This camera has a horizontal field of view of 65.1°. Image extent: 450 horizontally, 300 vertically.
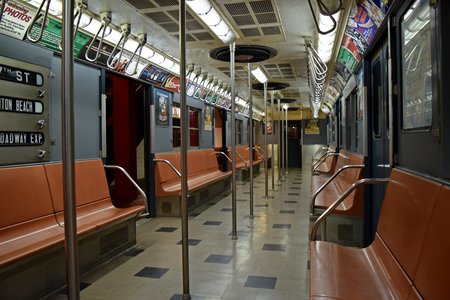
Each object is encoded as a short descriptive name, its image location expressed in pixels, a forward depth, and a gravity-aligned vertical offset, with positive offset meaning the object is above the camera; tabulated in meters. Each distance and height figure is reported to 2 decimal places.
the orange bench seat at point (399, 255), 1.39 -0.57
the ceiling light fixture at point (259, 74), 6.43 +1.25
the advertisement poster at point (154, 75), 5.61 +1.15
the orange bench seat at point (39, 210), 2.63 -0.59
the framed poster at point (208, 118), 8.77 +0.61
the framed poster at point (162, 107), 6.04 +0.63
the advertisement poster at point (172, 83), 6.40 +1.11
